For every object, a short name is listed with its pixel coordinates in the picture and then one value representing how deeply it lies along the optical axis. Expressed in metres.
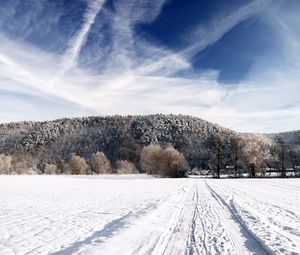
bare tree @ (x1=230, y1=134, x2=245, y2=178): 65.40
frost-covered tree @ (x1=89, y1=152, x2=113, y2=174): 104.49
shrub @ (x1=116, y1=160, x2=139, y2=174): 108.48
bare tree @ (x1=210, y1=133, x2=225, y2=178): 68.91
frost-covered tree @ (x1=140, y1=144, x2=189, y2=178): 68.20
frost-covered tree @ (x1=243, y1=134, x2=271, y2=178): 62.72
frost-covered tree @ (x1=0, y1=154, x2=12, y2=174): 93.24
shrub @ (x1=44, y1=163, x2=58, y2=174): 108.05
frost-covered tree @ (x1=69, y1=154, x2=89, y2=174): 100.76
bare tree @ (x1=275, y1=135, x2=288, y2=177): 66.45
